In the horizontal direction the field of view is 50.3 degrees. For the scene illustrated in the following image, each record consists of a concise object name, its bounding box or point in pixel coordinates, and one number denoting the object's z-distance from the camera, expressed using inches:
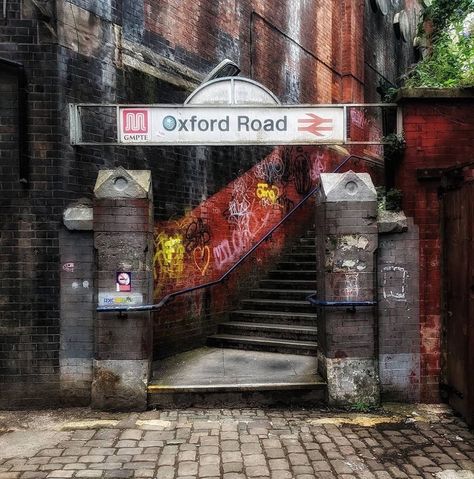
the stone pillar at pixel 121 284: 226.7
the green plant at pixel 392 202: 242.4
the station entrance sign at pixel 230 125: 233.0
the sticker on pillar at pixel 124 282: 229.3
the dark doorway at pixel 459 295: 206.1
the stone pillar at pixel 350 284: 230.8
